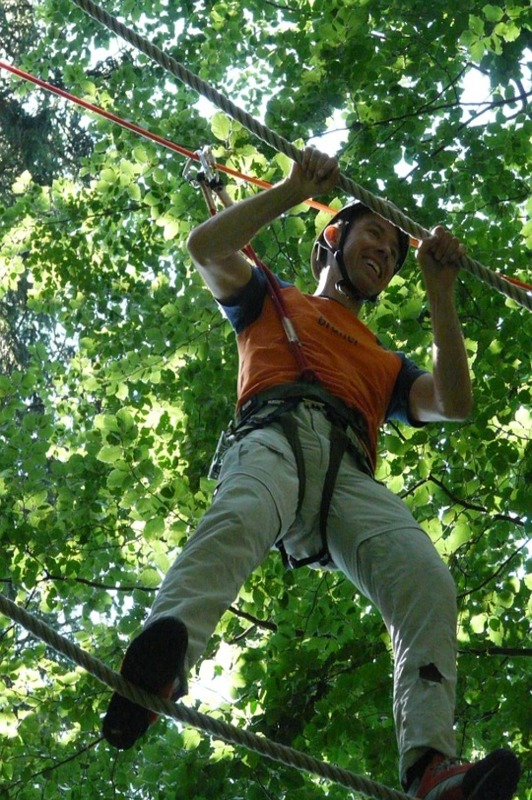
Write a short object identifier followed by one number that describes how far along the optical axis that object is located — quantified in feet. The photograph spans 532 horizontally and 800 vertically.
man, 17.17
